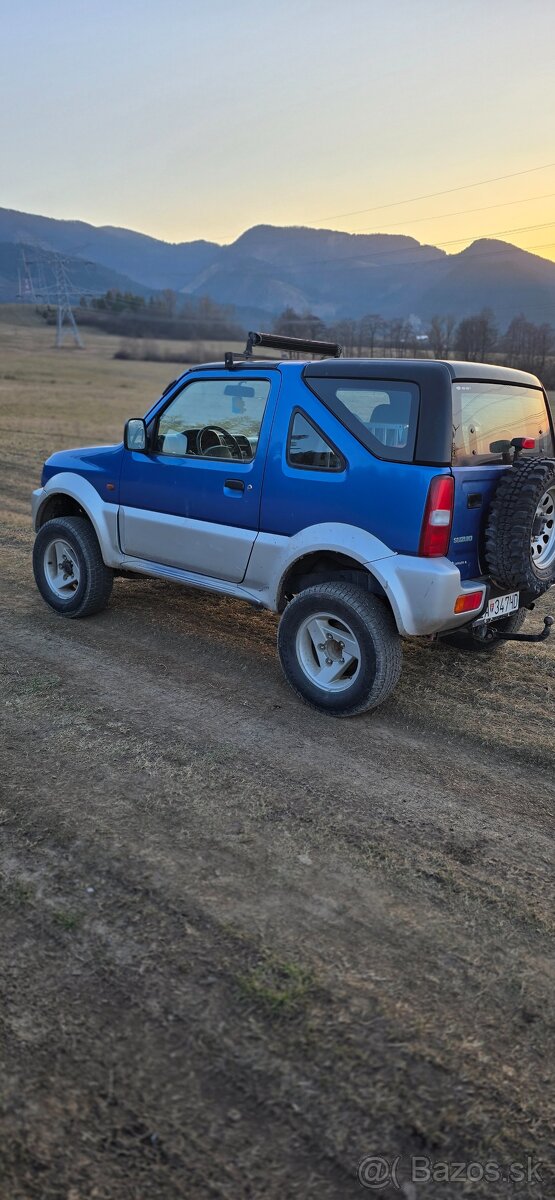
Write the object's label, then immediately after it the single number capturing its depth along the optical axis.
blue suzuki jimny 4.01
